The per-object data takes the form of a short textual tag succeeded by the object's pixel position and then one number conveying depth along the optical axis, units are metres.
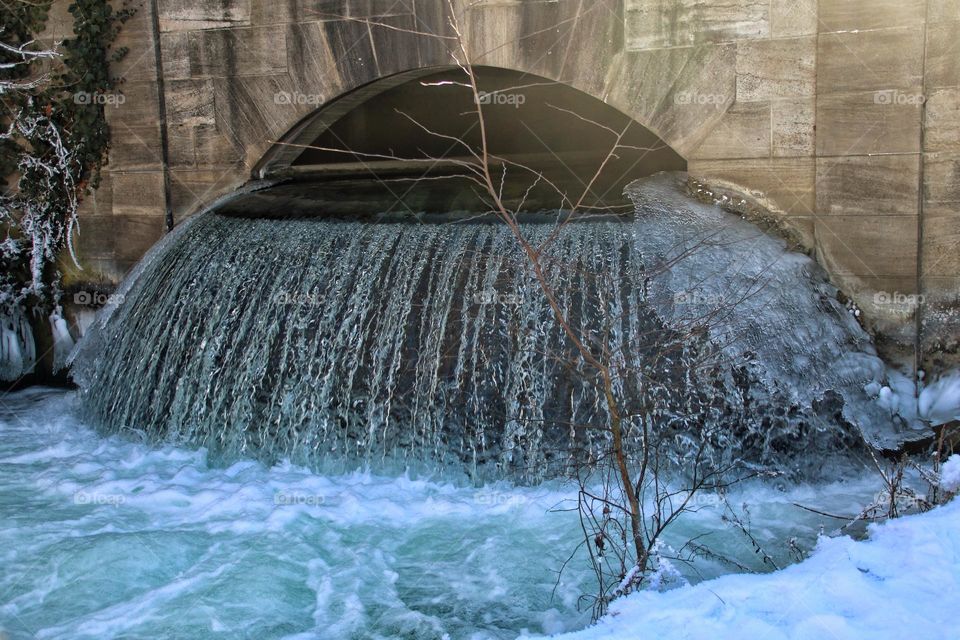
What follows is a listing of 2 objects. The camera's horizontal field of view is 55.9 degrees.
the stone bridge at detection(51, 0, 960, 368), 4.82
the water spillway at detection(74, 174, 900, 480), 4.39
